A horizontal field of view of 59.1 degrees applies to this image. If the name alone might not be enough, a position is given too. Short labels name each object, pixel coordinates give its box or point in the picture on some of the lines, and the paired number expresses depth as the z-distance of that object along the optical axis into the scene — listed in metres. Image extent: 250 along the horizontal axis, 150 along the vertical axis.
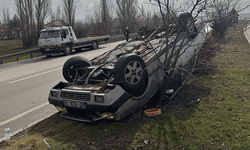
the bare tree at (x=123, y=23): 36.31
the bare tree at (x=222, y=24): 14.51
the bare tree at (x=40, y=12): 24.48
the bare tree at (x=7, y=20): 45.07
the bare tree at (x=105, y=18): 32.84
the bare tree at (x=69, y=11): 28.09
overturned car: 3.77
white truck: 15.73
